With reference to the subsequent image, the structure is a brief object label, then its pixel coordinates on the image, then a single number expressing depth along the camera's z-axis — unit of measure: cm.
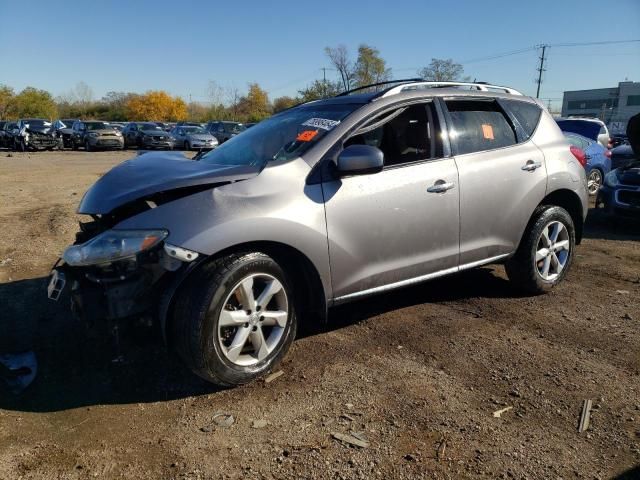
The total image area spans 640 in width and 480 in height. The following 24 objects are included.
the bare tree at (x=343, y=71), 6450
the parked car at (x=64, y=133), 3125
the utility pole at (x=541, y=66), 7812
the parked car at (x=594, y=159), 1098
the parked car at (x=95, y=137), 2988
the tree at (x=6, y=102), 7719
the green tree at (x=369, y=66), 6225
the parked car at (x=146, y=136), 2972
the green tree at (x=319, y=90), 6208
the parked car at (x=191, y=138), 2884
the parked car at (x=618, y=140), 2572
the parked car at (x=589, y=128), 1223
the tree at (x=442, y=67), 5856
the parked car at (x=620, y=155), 1334
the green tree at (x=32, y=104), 7969
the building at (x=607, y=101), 8531
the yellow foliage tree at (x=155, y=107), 9650
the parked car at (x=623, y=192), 784
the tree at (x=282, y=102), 7636
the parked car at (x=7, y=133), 3003
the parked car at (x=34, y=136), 2873
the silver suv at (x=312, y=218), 289
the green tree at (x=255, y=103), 8431
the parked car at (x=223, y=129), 3224
